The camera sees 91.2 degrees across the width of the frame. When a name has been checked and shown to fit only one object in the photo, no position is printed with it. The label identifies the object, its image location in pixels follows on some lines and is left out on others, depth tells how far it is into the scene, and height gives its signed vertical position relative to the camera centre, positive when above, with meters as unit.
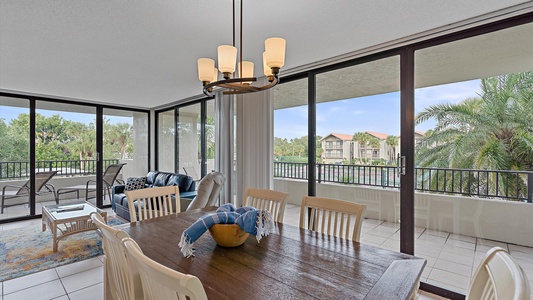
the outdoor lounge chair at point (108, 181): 5.71 -0.70
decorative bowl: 1.46 -0.48
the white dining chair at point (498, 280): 0.65 -0.37
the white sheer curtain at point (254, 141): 3.81 +0.13
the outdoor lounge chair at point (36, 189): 4.79 -0.73
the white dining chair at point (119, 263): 1.10 -0.51
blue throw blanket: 1.40 -0.41
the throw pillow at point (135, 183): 5.09 -0.66
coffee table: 3.30 -0.91
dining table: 1.06 -0.57
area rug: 2.88 -1.28
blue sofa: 4.45 -0.72
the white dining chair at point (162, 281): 0.69 -0.37
